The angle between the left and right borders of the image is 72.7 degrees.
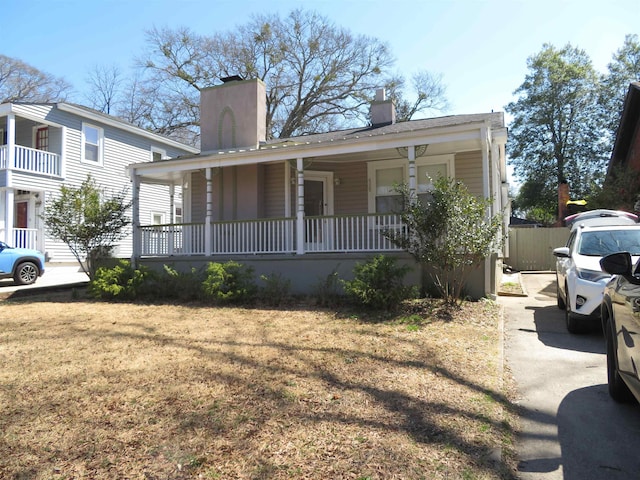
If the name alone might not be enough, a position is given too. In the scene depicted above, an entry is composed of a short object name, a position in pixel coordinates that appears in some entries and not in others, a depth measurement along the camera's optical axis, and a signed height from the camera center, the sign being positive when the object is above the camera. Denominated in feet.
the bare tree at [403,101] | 99.66 +34.74
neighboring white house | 49.37 +12.07
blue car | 38.96 -0.99
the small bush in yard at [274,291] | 28.91 -2.71
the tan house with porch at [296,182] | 30.58 +5.98
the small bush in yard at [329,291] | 27.94 -2.70
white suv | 18.81 -0.93
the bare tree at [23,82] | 98.27 +39.57
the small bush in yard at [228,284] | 28.68 -2.18
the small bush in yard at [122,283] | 31.27 -2.18
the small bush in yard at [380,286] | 24.29 -2.06
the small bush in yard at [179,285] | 30.89 -2.38
